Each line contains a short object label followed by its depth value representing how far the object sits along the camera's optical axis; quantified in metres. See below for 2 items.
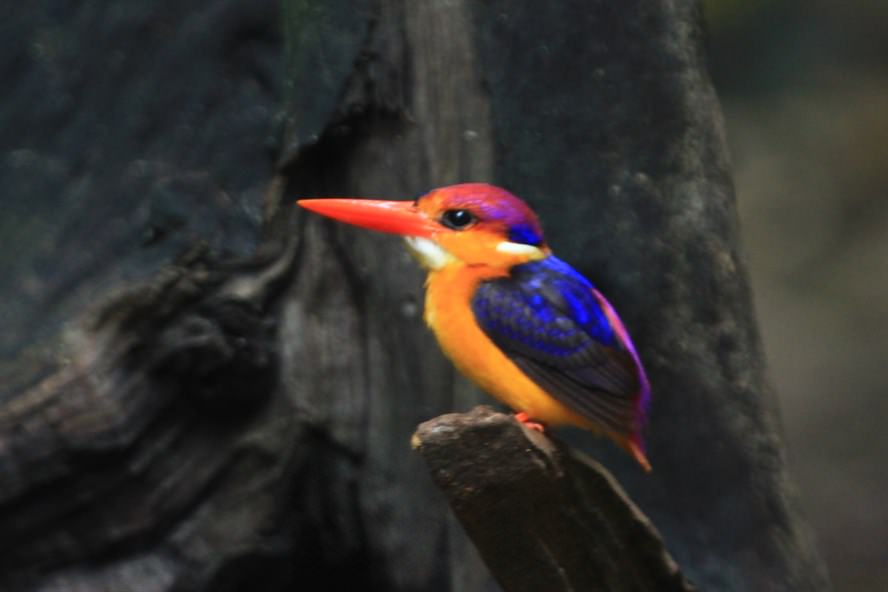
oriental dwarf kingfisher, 3.79
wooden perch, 3.75
